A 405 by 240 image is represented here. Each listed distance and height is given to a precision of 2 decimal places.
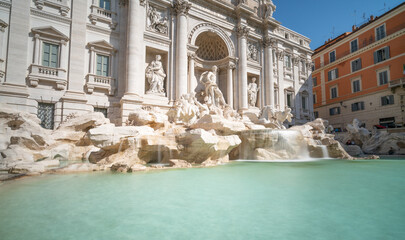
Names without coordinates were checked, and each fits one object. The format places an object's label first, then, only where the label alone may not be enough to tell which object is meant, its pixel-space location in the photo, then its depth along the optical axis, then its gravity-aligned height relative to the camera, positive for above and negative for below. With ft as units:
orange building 62.90 +22.25
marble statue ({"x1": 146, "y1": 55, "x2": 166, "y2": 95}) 45.68 +13.61
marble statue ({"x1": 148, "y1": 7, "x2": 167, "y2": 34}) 46.78 +25.83
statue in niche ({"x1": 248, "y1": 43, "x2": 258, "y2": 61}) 63.67 +26.25
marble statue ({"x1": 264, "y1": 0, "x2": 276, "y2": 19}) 65.77 +40.58
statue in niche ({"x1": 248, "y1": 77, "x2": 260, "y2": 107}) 61.82 +13.59
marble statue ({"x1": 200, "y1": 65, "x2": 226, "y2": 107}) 47.31 +10.85
